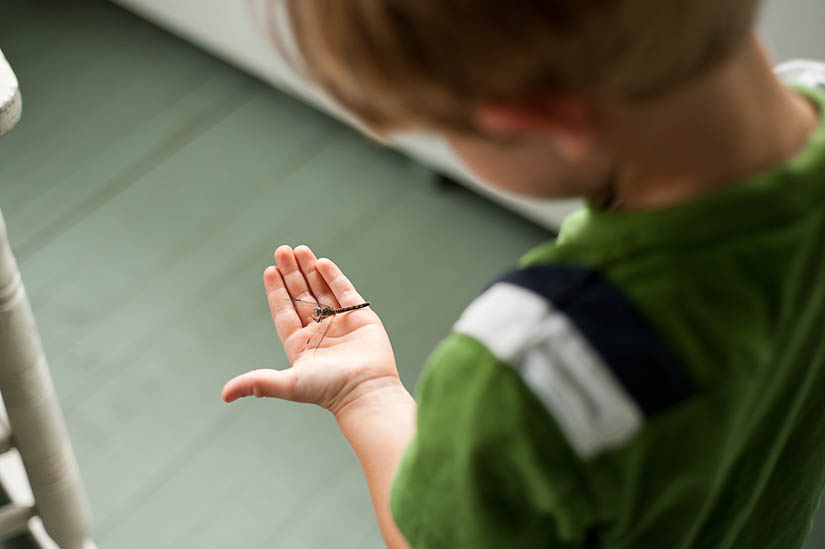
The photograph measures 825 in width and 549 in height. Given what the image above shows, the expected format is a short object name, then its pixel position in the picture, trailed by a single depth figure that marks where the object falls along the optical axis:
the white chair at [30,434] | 1.44
